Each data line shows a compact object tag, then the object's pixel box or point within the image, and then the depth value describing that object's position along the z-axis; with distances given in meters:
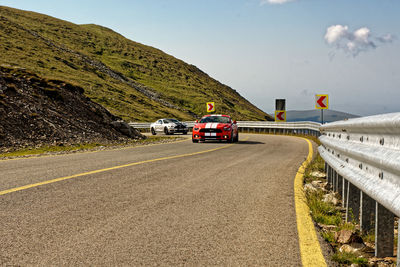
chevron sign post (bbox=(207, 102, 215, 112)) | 42.23
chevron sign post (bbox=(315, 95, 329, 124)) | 21.76
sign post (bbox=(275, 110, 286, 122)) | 34.94
